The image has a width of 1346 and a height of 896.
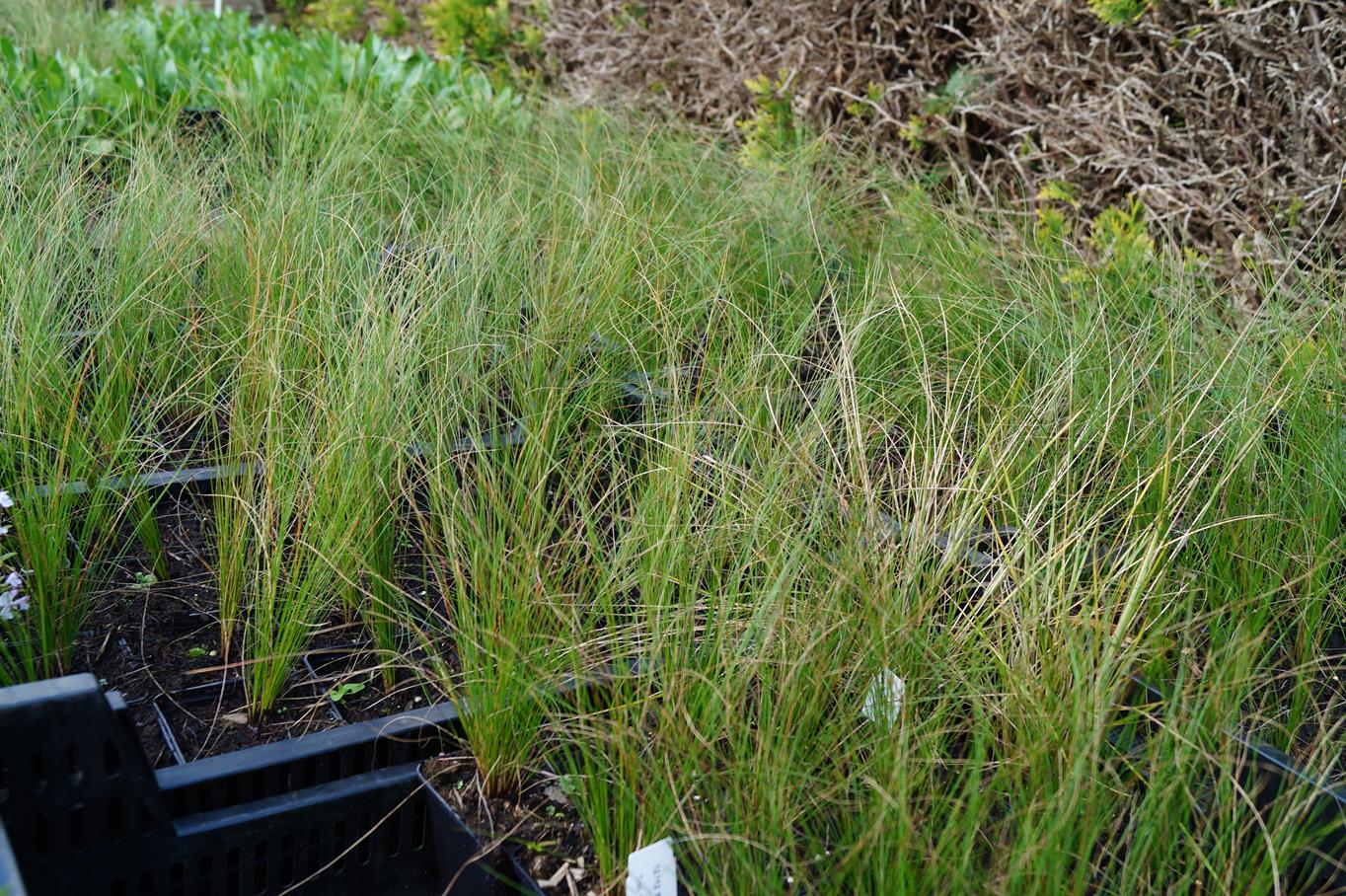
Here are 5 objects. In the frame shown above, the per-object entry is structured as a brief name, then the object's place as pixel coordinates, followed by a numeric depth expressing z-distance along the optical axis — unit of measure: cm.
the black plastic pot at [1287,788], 149
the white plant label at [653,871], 138
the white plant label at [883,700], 153
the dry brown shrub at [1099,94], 301
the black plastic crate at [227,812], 147
